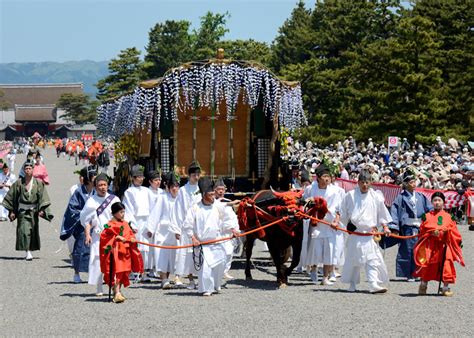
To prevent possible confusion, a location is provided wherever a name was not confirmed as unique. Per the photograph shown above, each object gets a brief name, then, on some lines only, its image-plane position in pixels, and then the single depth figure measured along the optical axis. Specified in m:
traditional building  122.81
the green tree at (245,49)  81.25
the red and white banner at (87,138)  83.61
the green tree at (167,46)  89.88
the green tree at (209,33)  96.06
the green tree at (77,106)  119.88
